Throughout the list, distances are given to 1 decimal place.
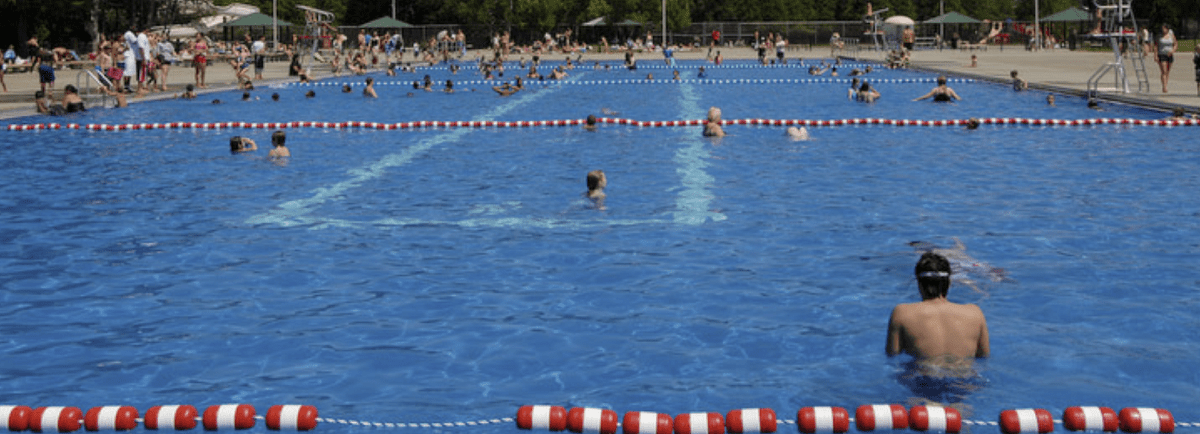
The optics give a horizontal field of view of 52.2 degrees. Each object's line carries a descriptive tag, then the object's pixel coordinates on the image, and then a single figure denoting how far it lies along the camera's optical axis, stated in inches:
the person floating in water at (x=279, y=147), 761.0
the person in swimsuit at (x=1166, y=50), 1122.0
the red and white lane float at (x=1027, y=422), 251.6
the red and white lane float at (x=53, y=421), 257.8
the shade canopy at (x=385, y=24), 2680.9
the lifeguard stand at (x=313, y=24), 1686.8
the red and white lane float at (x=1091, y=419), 252.4
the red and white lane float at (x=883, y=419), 253.8
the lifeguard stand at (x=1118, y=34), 1022.4
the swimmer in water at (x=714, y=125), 869.8
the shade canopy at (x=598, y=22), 3398.1
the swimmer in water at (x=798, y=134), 857.5
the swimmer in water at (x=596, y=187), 590.2
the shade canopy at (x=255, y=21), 2176.4
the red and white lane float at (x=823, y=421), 256.1
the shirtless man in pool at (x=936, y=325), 282.2
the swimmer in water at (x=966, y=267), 410.3
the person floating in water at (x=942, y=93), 1182.3
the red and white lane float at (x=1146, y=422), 251.3
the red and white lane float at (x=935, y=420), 253.8
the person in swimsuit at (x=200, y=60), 1414.9
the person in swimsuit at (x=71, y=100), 1053.0
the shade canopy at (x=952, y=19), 3075.8
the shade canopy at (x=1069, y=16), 2952.8
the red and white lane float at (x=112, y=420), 259.1
